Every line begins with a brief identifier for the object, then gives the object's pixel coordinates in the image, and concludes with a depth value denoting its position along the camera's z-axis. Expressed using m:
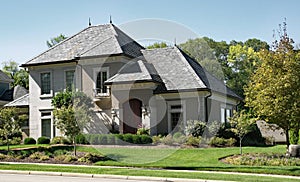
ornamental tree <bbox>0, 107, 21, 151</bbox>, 25.52
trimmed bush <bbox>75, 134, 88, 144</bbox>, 27.68
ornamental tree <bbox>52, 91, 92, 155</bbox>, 23.78
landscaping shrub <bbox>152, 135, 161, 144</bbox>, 27.20
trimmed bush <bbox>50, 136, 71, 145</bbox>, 29.43
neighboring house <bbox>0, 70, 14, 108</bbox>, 46.32
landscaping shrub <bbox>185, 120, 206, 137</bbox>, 28.22
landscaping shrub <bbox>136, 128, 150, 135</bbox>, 29.12
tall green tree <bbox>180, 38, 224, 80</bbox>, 57.56
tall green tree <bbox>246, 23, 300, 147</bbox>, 20.98
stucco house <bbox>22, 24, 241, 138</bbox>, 30.44
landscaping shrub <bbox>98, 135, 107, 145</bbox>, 27.11
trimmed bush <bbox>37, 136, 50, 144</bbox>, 31.89
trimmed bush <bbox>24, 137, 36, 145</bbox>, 32.75
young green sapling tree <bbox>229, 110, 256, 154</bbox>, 22.66
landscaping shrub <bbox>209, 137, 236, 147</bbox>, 26.78
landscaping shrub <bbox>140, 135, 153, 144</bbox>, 26.98
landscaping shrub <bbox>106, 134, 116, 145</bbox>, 26.90
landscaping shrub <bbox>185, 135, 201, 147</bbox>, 26.30
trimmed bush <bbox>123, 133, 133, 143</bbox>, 26.94
